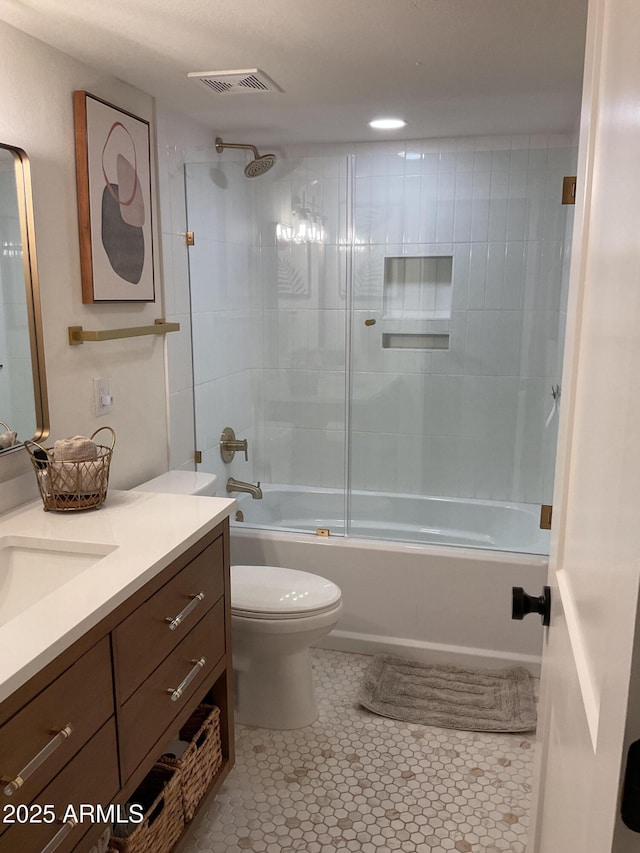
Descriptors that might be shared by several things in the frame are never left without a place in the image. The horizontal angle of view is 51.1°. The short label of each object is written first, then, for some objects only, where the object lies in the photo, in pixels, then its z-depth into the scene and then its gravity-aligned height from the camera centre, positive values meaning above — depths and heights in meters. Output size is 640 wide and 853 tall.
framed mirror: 1.82 -0.06
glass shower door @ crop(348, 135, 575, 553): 3.17 -0.23
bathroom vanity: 1.14 -0.73
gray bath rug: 2.41 -1.51
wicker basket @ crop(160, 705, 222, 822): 1.78 -1.27
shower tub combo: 2.72 -1.19
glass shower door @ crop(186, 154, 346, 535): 3.20 -0.23
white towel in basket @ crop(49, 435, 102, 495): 1.80 -0.47
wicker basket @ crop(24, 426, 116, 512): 1.80 -0.51
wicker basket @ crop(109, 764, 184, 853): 1.51 -1.26
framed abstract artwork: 2.13 +0.30
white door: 0.60 -0.22
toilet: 2.25 -1.16
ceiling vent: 2.23 +0.71
